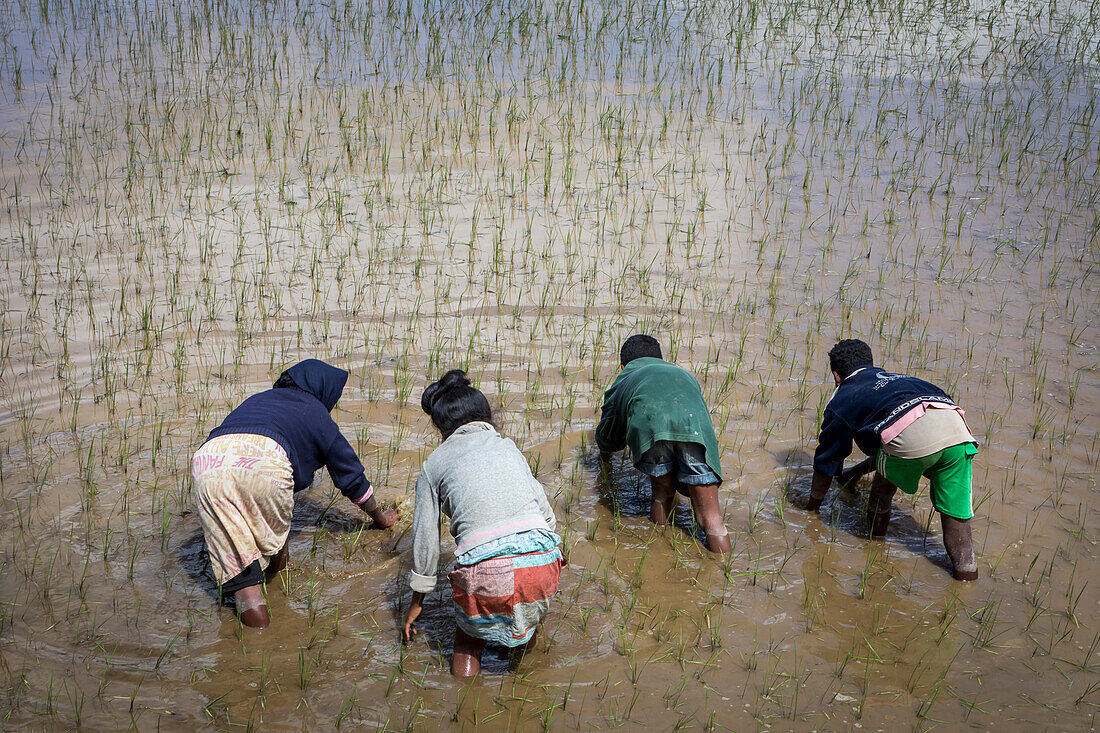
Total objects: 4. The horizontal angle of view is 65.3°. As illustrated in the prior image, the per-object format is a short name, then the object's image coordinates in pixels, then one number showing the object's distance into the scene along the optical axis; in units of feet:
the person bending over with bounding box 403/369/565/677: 9.90
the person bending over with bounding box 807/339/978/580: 11.91
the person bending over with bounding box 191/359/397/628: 10.53
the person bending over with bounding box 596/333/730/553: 12.57
